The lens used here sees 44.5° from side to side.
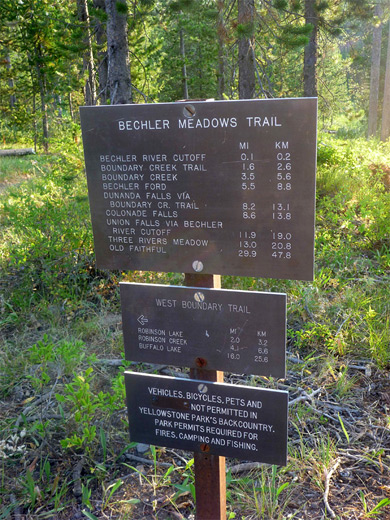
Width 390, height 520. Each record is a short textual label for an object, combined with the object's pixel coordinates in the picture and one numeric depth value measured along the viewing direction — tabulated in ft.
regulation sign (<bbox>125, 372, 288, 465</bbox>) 6.56
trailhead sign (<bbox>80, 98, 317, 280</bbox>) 5.73
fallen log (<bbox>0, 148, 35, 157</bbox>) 61.05
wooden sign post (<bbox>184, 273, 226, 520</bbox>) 6.93
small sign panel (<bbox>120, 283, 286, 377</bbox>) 6.34
